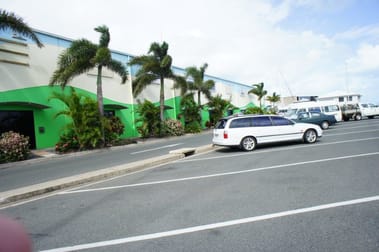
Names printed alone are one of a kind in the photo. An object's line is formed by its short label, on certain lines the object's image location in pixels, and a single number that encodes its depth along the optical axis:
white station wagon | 11.83
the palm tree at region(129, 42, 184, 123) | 23.28
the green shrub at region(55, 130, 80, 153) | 16.58
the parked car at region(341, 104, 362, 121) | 29.42
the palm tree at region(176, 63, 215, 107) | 31.70
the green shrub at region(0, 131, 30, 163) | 13.81
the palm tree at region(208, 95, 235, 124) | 33.31
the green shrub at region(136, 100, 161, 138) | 22.94
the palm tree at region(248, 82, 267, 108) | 50.16
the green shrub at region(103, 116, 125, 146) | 18.08
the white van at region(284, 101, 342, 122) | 24.38
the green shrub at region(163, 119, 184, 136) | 24.69
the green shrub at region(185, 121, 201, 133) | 28.05
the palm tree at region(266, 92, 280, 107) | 64.72
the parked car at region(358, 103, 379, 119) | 29.92
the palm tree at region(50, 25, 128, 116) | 16.95
